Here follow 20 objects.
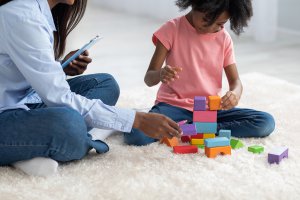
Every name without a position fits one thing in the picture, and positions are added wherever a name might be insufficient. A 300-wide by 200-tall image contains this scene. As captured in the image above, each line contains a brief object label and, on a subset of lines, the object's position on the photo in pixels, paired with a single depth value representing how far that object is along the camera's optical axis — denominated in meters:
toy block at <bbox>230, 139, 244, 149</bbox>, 2.58
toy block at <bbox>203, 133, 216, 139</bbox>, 2.61
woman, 2.29
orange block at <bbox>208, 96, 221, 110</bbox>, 2.55
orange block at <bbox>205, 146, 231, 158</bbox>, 2.49
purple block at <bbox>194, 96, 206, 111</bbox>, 2.56
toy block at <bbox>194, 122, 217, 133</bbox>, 2.59
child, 2.68
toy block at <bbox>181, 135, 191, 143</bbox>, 2.66
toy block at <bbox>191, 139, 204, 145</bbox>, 2.61
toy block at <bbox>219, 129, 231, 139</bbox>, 2.61
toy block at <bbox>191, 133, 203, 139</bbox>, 2.61
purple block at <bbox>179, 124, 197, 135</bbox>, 2.53
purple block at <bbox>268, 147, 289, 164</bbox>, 2.44
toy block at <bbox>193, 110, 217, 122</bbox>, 2.57
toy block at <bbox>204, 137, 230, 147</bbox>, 2.49
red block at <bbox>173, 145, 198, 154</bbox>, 2.54
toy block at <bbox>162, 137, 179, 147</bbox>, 2.59
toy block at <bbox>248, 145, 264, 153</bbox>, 2.54
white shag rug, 2.24
